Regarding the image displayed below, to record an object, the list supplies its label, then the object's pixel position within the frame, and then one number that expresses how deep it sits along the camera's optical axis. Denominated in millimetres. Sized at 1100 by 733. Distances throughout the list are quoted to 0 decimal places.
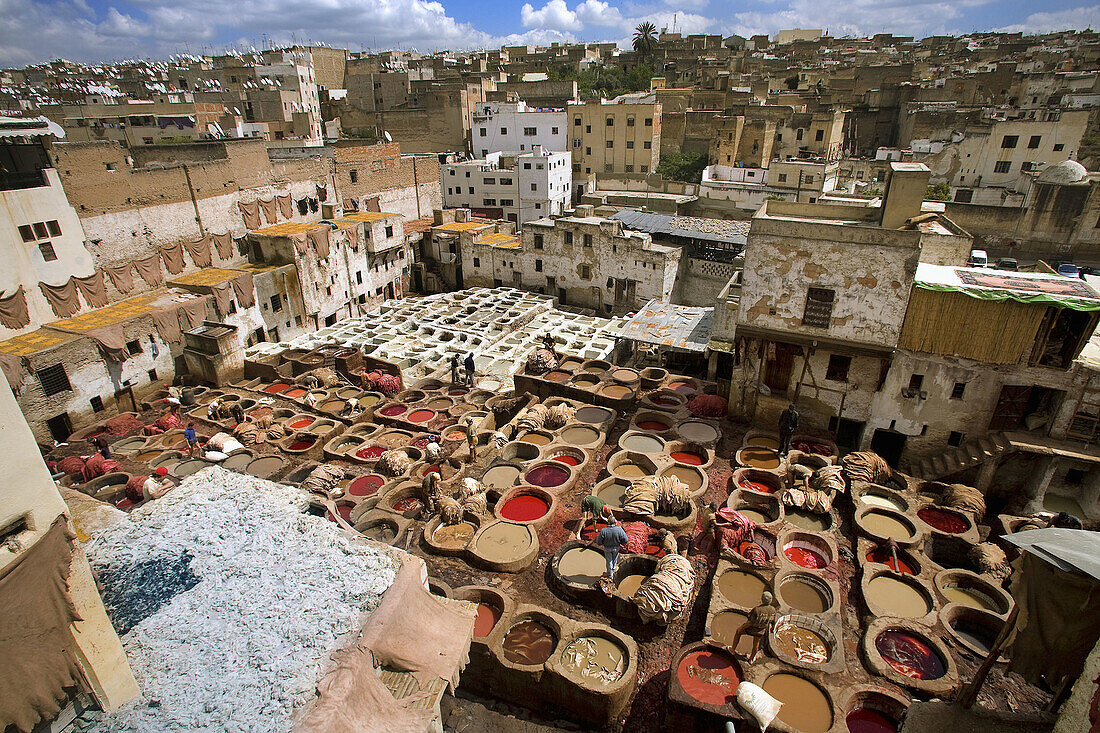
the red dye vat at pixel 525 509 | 13273
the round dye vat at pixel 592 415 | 17516
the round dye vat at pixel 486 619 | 10258
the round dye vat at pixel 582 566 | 11172
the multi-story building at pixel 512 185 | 43719
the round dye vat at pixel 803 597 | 10555
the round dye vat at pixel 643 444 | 15516
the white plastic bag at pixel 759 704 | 8070
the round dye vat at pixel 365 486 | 14938
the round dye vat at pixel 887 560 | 11601
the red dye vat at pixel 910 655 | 9359
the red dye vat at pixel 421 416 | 19250
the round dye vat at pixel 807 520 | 12648
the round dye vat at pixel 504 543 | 11844
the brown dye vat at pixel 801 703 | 8406
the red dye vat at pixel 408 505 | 14234
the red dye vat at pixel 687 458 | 15180
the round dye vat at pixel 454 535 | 12219
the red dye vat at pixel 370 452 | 16991
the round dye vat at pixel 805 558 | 11758
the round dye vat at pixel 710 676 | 8766
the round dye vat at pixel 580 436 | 16344
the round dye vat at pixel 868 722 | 8586
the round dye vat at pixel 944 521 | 12703
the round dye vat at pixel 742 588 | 10742
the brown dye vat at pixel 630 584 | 11154
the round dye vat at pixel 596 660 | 9328
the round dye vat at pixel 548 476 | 14562
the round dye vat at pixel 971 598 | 10867
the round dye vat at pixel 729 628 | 9773
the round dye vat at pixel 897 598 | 10578
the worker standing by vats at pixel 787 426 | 14609
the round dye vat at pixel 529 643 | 9812
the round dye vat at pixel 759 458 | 14701
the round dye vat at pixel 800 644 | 9461
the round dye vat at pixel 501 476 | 14648
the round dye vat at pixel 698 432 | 15922
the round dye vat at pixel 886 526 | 12383
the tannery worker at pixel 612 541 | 10633
